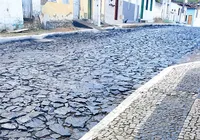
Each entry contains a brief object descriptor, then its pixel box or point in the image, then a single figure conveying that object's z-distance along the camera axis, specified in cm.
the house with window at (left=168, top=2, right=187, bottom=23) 4016
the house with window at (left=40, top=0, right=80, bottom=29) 1553
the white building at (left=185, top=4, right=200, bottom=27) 4510
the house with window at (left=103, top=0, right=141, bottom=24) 2289
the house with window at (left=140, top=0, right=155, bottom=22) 2913
